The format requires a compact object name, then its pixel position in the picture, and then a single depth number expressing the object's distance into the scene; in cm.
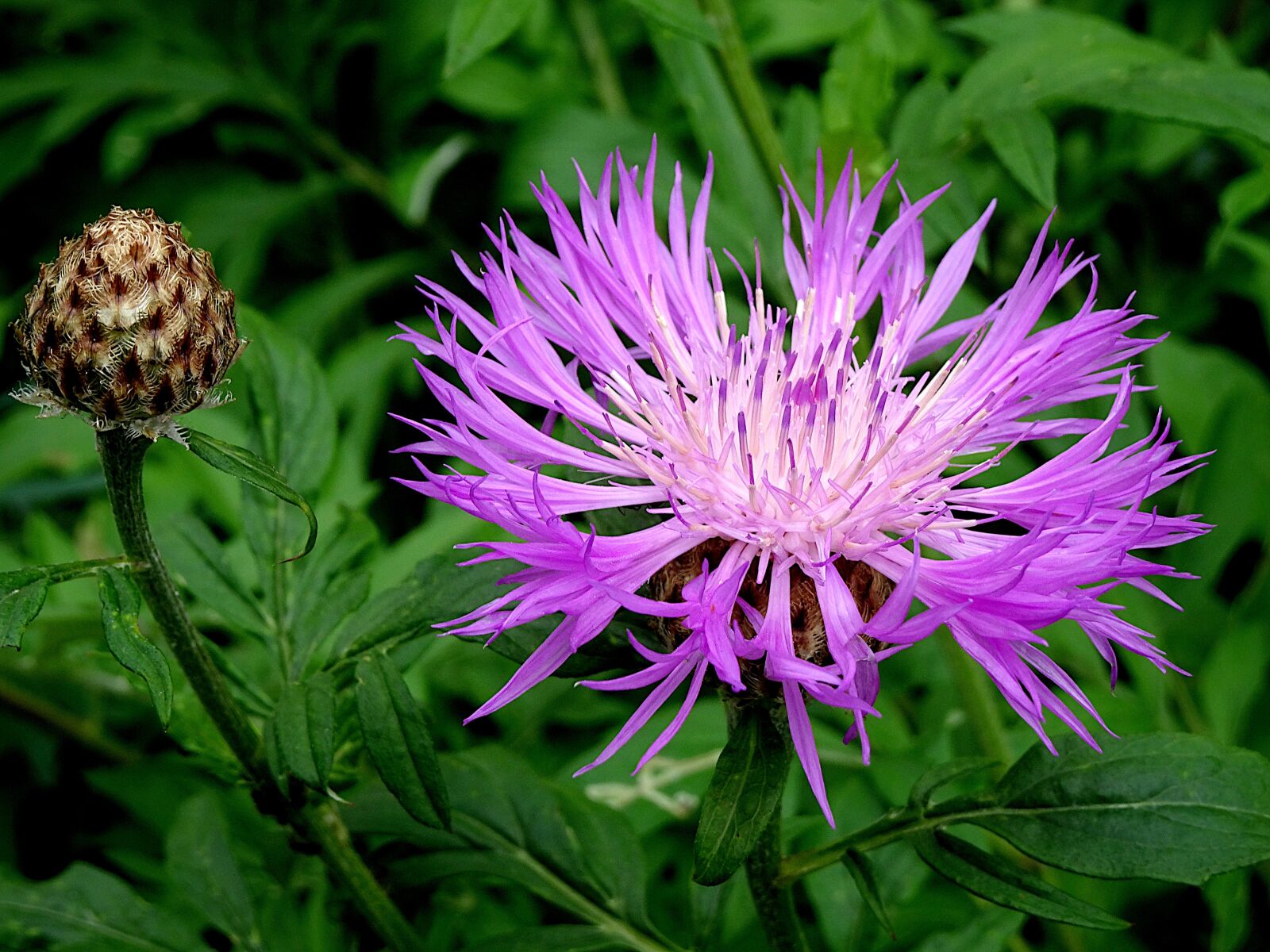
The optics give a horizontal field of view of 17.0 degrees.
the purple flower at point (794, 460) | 33
